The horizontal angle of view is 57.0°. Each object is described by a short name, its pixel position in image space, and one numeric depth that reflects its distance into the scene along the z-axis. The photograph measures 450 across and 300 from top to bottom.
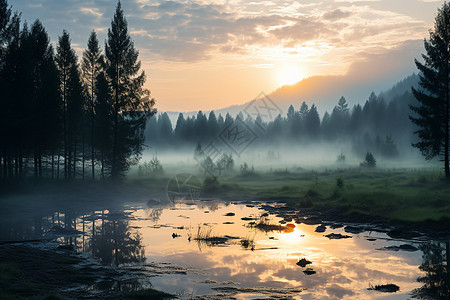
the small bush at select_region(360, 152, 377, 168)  67.49
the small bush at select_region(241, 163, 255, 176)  63.85
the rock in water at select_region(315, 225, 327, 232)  23.55
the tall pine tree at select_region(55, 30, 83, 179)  46.96
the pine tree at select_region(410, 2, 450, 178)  39.94
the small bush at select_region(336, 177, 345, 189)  38.72
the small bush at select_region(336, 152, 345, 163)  90.28
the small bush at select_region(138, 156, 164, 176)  61.30
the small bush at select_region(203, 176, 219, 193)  46.41
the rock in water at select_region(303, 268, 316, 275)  14.80
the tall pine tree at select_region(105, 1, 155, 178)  46.06
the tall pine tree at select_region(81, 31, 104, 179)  49.06
